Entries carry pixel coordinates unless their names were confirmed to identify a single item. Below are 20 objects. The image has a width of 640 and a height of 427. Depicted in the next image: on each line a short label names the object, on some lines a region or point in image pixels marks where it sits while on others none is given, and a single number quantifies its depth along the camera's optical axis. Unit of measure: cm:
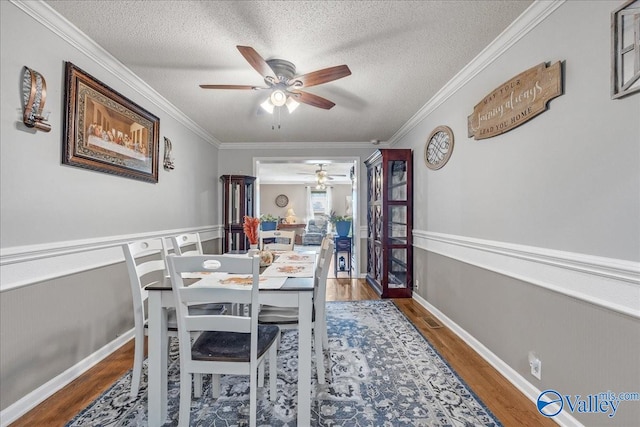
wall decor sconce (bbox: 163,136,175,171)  332
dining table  153
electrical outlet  172
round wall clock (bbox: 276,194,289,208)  1154
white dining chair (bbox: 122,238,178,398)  175
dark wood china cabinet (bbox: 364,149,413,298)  389
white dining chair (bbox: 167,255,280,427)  135
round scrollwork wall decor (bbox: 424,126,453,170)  291
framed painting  199
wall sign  163
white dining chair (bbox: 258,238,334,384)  187
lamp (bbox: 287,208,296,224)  1082
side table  515
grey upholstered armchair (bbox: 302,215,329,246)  996
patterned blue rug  162
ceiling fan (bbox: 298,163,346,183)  757
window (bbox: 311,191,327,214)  1172
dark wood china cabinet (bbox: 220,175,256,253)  481
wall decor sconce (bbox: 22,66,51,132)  166
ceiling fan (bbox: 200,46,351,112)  202
